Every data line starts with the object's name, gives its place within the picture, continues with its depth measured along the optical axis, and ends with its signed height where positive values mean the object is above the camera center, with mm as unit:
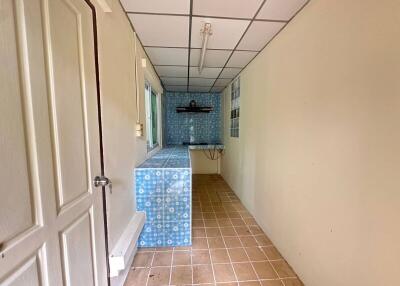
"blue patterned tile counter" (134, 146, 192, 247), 2119 -833
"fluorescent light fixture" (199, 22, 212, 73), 1900 +926
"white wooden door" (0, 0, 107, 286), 595 -67
